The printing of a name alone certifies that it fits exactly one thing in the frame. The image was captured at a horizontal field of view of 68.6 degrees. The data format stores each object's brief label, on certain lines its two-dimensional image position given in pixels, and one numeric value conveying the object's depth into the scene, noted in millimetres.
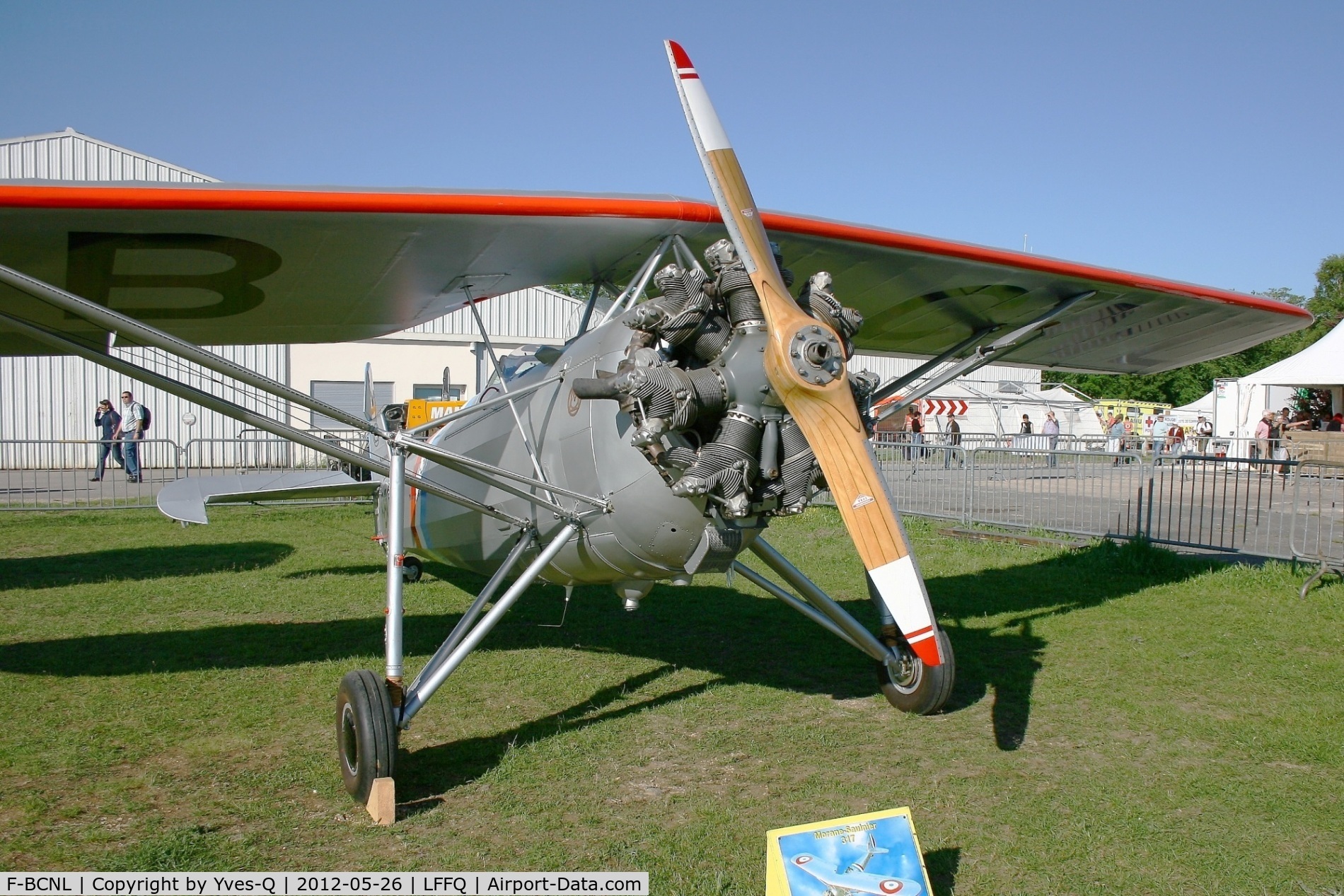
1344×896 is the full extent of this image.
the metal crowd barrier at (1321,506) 9070
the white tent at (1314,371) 23031
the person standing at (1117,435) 28569
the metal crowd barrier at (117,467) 16547
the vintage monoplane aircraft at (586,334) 4133
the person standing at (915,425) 19734
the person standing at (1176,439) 26312
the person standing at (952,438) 14375
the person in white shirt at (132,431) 17938
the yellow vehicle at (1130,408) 43625
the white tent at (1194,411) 39562
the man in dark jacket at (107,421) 20922
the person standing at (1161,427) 38109
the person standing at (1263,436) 22422
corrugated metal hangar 24016
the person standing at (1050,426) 31391
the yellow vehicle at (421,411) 13227
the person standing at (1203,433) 25547
